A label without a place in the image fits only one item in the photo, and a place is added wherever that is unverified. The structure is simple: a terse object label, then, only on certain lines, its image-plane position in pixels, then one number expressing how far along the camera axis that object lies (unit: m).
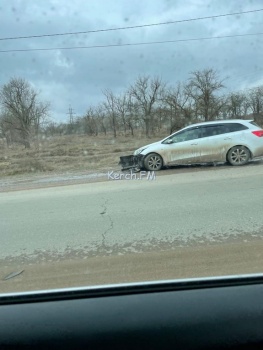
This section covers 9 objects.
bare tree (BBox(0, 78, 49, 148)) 64.56
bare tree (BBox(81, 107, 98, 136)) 69.50
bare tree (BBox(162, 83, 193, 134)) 54.19
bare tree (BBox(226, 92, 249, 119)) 56.20
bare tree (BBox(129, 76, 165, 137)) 58.81
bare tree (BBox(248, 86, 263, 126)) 62.81
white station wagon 13.18
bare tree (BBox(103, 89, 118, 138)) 65.69
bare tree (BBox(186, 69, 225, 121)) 52.97
